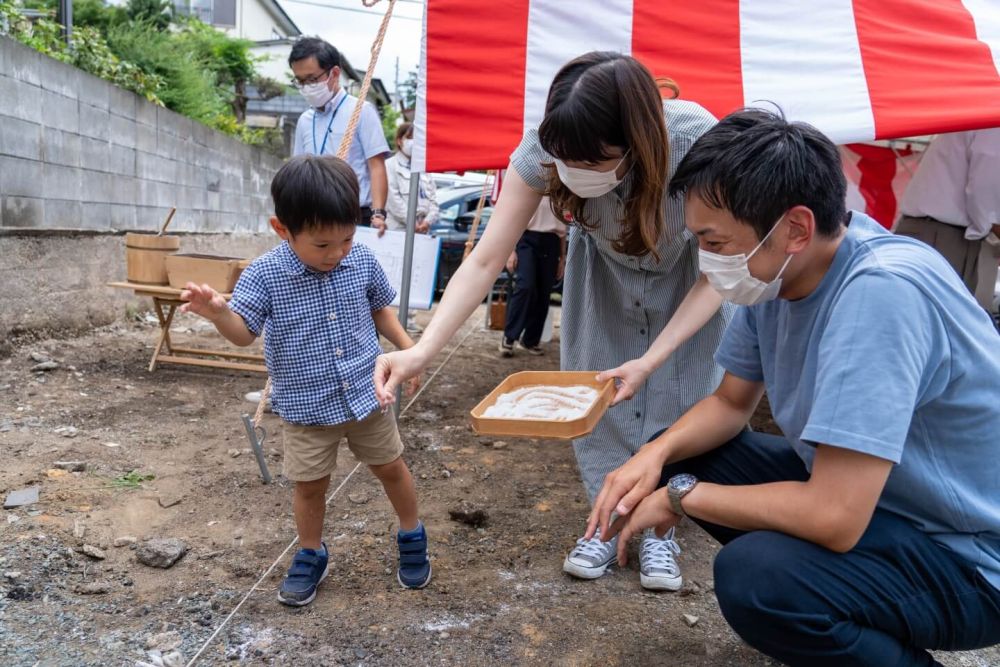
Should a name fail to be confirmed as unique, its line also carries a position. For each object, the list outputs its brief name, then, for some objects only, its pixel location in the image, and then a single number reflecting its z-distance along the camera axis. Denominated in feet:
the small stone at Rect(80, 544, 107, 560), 7.24
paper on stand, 11.95
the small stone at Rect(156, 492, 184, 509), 8.63
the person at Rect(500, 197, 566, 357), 17.79
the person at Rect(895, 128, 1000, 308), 11.21
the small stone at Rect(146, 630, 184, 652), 5.92
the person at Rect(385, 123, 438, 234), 17.37
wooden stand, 14.02
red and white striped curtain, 8.30
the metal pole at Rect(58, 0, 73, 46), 21.07
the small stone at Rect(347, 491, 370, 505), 8.95
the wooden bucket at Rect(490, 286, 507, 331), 21.80
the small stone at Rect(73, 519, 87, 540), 7.61
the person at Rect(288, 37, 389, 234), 12.42
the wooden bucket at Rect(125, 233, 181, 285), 14.15
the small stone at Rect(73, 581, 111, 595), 6.64
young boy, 6.34
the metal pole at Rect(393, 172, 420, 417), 10.51
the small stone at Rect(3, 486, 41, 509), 8.11
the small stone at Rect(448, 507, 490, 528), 8.66
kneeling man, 3.95
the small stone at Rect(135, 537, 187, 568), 7.19
